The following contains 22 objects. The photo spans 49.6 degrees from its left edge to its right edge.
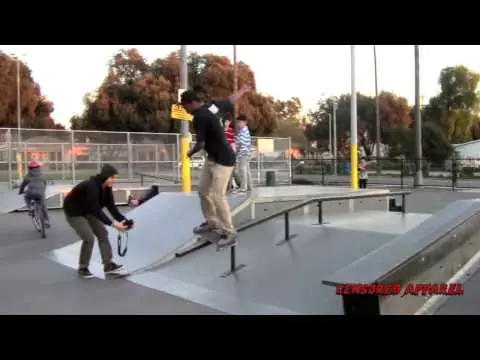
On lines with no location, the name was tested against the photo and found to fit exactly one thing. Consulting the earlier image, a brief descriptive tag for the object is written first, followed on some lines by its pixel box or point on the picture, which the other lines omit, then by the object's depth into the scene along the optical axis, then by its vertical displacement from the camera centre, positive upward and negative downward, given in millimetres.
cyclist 11680 -455
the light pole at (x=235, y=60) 14387 +3079
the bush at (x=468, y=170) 25719 -556
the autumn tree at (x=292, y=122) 82688 +6824
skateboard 6289 -888
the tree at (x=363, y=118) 67188 +5807
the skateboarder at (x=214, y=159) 5961 +54
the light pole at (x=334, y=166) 30233 -259
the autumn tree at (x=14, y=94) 41125 +6041
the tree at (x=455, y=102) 62594 +6960
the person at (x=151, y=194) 12922 -723
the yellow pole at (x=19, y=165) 18891 +88
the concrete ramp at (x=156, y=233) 7969 -1150
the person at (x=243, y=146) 9648 +313
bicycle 11228 -1089
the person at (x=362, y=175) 21672 -582
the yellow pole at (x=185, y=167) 10824 -56
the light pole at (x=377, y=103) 32150 +4879
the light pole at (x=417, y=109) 26438 +2593
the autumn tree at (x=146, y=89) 41281 +6133
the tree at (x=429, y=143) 50500 +1693
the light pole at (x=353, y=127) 15898 +1100
